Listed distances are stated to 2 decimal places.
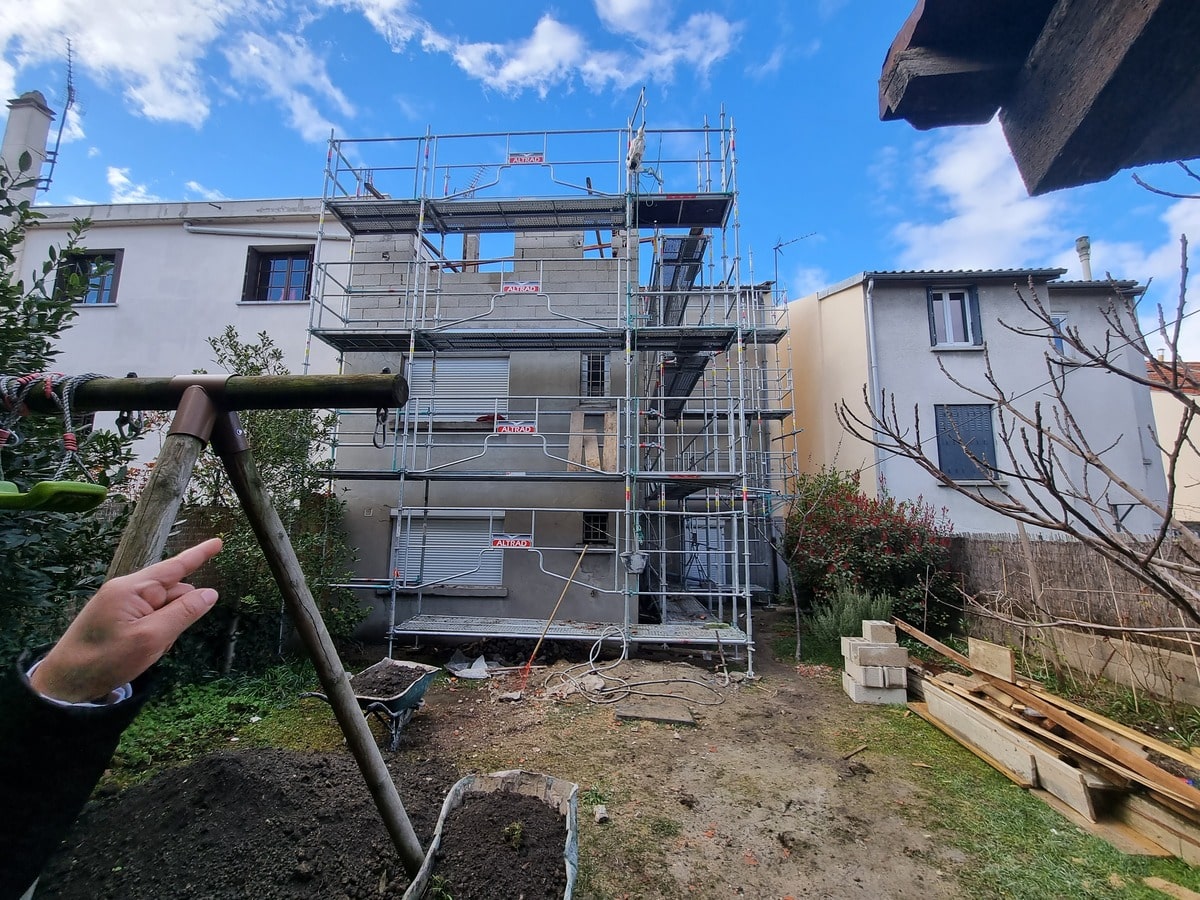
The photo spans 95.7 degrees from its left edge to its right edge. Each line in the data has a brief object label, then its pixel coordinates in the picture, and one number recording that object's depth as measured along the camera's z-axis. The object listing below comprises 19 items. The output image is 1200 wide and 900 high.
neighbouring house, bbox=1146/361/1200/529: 15.39
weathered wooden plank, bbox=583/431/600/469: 8.73
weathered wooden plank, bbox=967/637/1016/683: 5.89
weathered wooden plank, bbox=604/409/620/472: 8.59
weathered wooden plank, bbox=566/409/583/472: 8.84
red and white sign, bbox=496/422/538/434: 8.36
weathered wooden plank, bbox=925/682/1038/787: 4.77
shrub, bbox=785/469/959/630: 9.22
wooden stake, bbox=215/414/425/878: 2.10
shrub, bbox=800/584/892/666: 8.46
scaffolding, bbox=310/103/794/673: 8.55
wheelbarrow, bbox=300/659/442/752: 5.28
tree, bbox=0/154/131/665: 2.55
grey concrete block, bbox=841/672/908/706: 6.65
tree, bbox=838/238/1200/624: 1.34
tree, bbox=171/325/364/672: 6.95
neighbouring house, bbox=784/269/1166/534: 12.01
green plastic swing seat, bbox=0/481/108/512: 1.11
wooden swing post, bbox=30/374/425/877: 1.64
